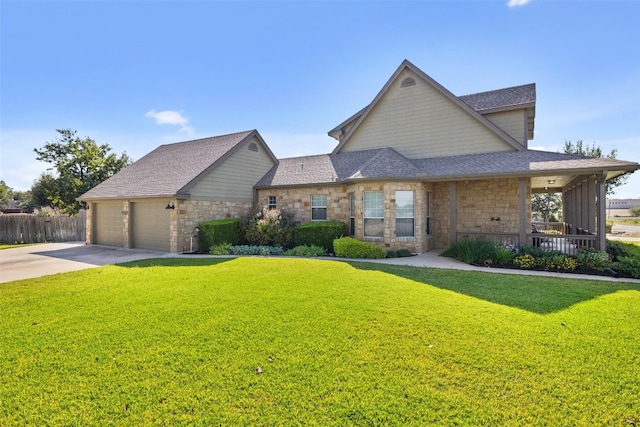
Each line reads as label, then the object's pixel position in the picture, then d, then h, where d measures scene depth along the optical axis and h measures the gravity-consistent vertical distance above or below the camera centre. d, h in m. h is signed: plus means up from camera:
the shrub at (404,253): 12.54 -1.67
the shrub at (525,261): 10.04 -1.65
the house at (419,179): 12.44 +1.63
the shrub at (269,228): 14.82 -0.67
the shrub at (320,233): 13.98 -0.89
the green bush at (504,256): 10.51 -1.53
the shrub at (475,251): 10.76 -1.40
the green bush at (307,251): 13.26 -1.67
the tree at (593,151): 28.93 +6.52
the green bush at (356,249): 12.43 -1.50
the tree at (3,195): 48.14 +4.04
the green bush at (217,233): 14.30 -0.88
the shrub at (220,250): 13.90 -1.66
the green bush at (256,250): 13.86 -1.69
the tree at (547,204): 34.78 +1.15
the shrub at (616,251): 10.68 -1.47
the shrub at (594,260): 9.41 -1.54
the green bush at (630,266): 8.66 -1.62
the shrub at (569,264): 9.55 -1.67
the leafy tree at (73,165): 27.00 +5.10
